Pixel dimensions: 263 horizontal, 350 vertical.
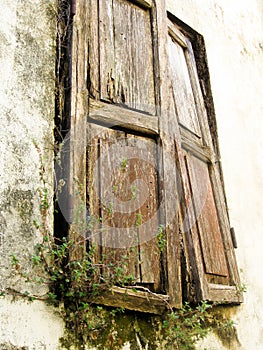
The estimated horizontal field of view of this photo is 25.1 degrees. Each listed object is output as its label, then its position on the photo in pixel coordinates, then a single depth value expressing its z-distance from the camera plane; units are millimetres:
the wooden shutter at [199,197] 4012
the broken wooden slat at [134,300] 3279
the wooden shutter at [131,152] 3498
